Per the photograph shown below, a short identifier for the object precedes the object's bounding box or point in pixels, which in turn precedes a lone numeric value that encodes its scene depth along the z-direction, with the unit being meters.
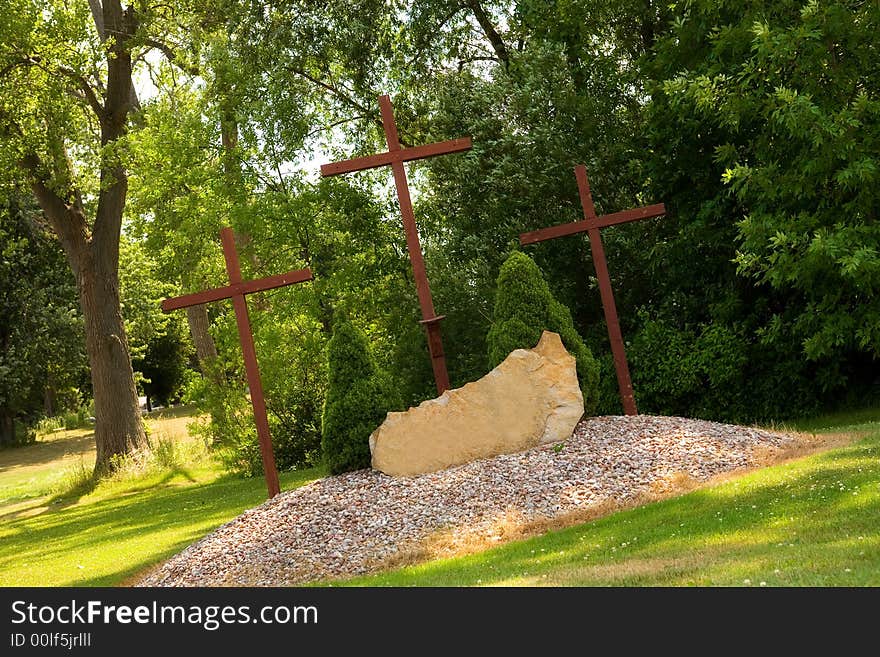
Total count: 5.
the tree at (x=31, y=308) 31.86
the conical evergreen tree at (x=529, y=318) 12.16
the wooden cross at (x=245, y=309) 11.92
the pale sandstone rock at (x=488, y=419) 11.17
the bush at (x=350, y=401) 11.56
